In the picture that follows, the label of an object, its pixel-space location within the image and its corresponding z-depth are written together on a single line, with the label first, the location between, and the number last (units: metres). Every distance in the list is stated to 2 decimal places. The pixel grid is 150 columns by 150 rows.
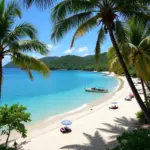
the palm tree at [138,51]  9.30
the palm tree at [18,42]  7.38
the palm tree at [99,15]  7.43
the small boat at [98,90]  32.97
